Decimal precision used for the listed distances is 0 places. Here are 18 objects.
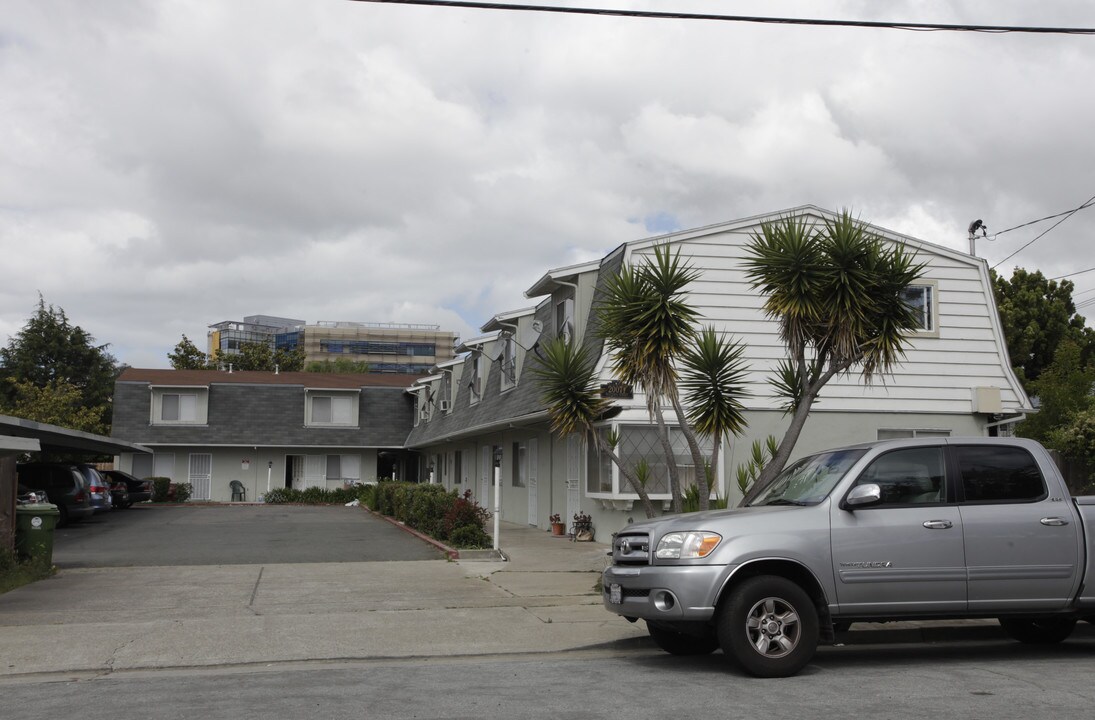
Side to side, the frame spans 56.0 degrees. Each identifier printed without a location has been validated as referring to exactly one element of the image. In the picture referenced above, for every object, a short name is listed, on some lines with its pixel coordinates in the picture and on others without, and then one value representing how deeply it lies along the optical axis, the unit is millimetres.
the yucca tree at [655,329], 12336
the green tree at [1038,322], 35219
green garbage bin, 15391
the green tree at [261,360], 67000
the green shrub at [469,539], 18094
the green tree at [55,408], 44094
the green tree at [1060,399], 24188
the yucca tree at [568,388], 13359
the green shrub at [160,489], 39562
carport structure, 12703
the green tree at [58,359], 59906
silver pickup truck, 7992
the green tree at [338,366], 90606
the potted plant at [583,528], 19844
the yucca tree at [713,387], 12625
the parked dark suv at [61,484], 25281
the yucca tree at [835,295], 11992
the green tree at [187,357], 63000
